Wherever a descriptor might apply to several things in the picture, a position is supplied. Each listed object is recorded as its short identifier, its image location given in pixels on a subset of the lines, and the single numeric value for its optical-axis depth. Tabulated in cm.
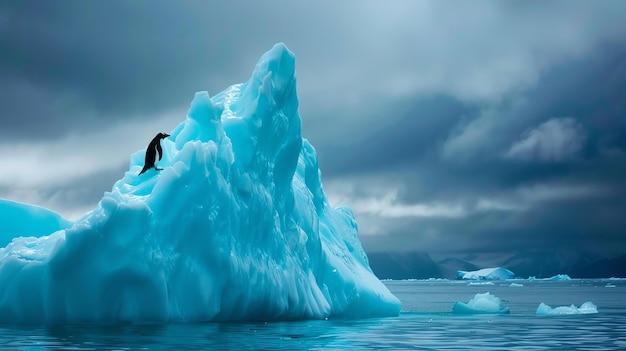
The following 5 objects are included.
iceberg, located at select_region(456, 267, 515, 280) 19285
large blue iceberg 1989
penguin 2238
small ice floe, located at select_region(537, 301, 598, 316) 3272
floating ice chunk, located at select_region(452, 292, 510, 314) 3434
